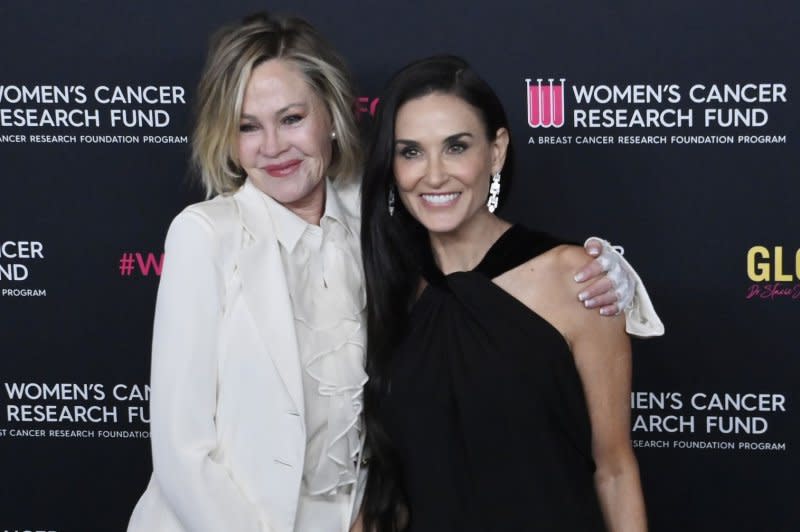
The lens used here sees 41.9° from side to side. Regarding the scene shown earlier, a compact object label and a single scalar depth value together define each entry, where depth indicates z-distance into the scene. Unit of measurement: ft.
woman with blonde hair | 6.43
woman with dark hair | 6.50
